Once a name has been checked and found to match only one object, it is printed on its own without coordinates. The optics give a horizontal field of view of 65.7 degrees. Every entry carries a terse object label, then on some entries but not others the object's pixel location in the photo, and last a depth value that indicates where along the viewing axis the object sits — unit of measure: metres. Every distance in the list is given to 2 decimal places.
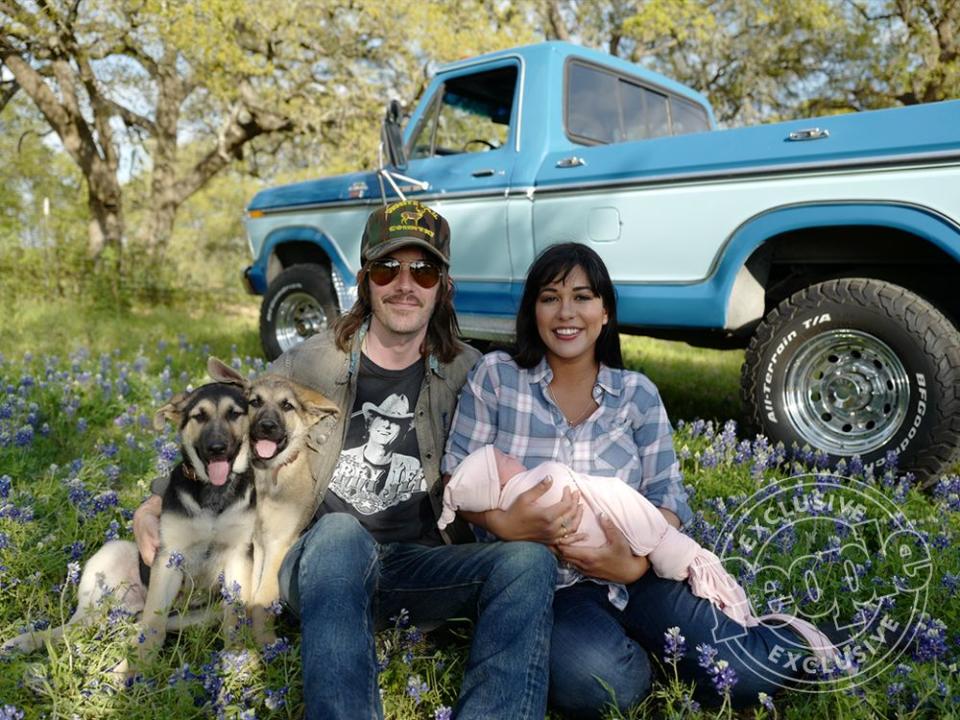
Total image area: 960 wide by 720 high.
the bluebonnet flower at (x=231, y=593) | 2.47
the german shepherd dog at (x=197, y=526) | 2.55
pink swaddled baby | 2.38
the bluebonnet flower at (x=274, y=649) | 2.25
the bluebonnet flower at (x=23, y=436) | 3.96
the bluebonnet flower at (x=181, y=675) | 2.15
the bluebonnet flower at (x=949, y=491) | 3.41
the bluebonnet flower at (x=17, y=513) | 2.98
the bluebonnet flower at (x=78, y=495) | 3.28
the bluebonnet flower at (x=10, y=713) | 1.88
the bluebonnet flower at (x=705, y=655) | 2.17
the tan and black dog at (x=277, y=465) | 2.68
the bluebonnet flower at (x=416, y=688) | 2.18
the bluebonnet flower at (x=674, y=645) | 2.21
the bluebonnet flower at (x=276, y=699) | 2.09
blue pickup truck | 3.65
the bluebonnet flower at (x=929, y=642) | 2.25
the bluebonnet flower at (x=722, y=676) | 2.08
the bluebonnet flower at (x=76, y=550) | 2.90
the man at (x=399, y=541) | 2.02
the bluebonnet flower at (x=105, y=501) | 3.29
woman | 2.31
